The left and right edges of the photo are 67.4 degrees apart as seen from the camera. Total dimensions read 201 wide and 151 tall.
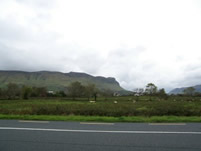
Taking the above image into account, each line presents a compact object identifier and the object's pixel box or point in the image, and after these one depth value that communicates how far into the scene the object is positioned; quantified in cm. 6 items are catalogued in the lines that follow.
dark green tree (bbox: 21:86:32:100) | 7519
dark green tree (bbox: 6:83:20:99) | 8488
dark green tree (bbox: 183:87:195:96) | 9422
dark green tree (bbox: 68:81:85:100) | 8538
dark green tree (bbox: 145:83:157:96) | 8431
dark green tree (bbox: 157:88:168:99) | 6797
